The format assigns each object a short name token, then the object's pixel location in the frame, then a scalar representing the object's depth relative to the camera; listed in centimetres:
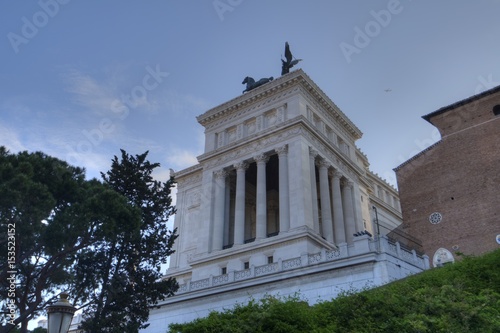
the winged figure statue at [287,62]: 5407
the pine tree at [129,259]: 2664
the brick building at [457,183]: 3678
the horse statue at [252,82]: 5316
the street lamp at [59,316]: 1078
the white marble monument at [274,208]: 3002
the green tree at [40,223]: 2350
